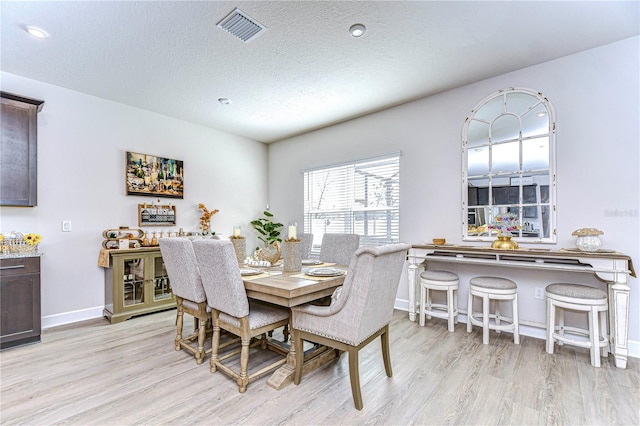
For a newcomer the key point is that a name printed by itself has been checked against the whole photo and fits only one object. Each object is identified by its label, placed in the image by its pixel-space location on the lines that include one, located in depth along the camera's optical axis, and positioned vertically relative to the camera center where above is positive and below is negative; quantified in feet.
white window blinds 13.21 +0.74
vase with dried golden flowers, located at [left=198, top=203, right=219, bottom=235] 14.92 -0.16
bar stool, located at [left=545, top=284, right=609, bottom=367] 7.61 -2.70
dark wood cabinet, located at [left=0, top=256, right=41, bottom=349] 8.68 -2.55
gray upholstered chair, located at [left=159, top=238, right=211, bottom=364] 7.54 -1.77
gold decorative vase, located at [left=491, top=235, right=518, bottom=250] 9.29 -0.97
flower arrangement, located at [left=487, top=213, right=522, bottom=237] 10.00 -0.37
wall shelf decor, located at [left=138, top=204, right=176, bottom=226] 13.09 +0.07
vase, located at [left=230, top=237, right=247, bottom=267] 8.83 -0.95
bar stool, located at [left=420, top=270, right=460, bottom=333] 10.11 -2.87
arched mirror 9.52 +1.67
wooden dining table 6.18 -1.71
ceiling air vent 7.28 +4.99
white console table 7.48 -1.49
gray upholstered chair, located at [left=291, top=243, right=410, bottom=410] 5.62 -2.02
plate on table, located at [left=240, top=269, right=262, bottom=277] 7.48 -1.49
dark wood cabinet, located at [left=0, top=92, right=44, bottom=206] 9.26 +2.19
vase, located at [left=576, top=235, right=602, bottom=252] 8.06 -0.85
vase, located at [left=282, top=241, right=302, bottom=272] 8.04 -1.13
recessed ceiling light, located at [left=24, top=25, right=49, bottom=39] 7.63 +4.97
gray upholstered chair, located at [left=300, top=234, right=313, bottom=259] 11.55 -1.12
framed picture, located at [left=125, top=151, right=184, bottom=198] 12.80 +1.88
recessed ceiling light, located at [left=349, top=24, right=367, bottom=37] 7.67 +4.95
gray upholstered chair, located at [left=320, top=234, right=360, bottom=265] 10.44 -1.19
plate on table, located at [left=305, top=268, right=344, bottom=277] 7.36 -1.49
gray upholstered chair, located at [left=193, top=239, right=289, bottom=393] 6.38 -2.11
